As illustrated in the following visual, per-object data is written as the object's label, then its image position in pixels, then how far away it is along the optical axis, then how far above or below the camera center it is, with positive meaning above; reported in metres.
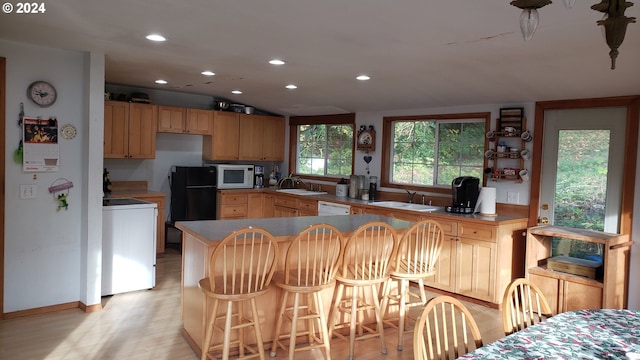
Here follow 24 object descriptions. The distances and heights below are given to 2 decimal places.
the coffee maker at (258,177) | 7.17 -0.24
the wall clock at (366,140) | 6.04 +0.33
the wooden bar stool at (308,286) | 2.92 -0.77
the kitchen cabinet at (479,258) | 4.31 -0.84
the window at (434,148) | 5.09 +0.23
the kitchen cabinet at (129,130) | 5.56 +0.33
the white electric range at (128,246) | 4.26 -0.83
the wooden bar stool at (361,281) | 3.14 -0.79
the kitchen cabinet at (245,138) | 6.61 +0.34
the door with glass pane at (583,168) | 4.03 +0.04
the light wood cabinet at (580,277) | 3.71 -0.88
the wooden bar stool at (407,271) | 3.38 -0.77
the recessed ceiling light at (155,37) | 3.23 +0.85
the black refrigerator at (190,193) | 6.22 -0.45
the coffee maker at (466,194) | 4.71 -0.25
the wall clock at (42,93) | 3.72 +0.49
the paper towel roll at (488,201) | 4.63 -0.31
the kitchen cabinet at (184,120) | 6.04 +0.52
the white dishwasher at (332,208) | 5.60 -0.54
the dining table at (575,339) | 1.64 -0.64
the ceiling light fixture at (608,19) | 1.39 +0.46
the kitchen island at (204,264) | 3.05 -0.72
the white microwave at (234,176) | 6.54 -0.22
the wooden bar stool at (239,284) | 2.74 -0.76
